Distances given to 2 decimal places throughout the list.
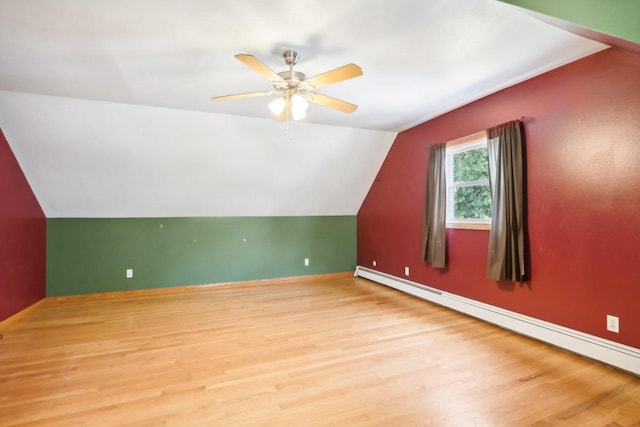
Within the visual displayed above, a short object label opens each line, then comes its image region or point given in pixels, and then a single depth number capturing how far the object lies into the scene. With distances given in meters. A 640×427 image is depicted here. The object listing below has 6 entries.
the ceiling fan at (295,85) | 1.89
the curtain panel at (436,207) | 3.68
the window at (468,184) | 3.29
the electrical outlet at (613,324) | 2.20
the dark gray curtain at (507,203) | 2.80
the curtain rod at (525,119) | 2.76
